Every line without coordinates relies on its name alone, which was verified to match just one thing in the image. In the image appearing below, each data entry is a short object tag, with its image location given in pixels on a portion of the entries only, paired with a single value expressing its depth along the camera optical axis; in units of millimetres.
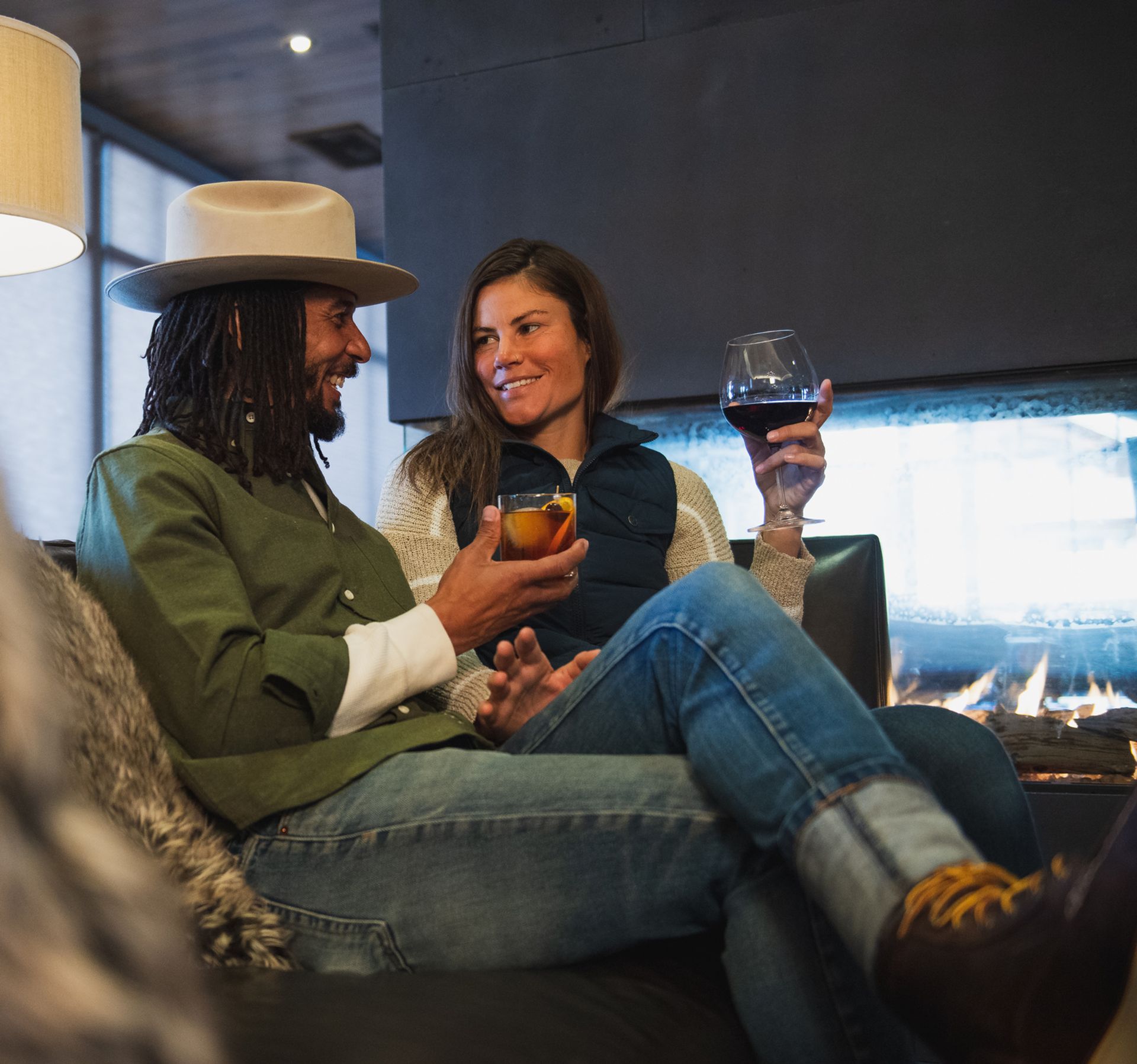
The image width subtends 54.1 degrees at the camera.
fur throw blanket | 1001
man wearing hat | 733
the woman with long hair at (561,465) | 1864
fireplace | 2633
